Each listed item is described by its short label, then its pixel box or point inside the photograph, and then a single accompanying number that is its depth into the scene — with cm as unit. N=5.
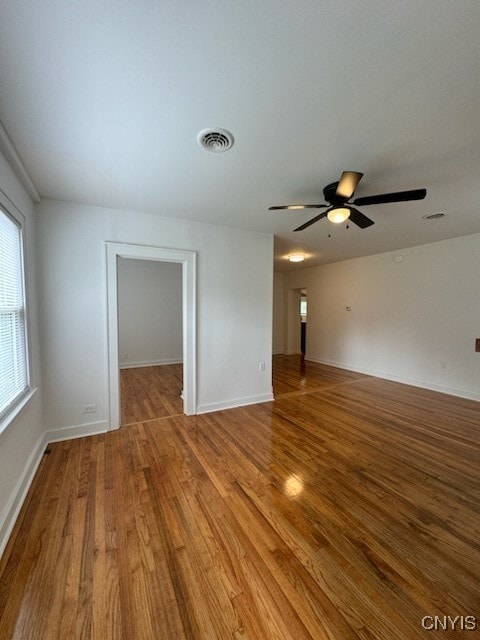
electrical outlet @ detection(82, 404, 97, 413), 282
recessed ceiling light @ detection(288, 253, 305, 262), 512
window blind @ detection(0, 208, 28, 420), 177
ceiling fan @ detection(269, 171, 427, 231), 186
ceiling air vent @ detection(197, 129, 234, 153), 162
